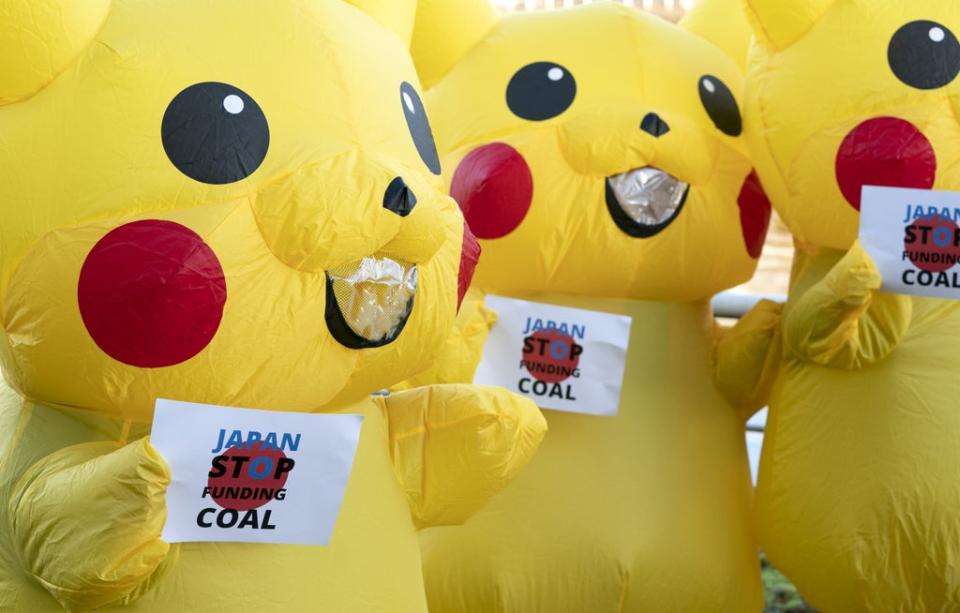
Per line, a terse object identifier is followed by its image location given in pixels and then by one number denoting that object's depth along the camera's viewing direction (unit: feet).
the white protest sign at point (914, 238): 7.61
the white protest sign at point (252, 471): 5.67
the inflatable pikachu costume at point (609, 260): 8.25
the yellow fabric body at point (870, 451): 7.70
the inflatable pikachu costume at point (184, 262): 5.52
